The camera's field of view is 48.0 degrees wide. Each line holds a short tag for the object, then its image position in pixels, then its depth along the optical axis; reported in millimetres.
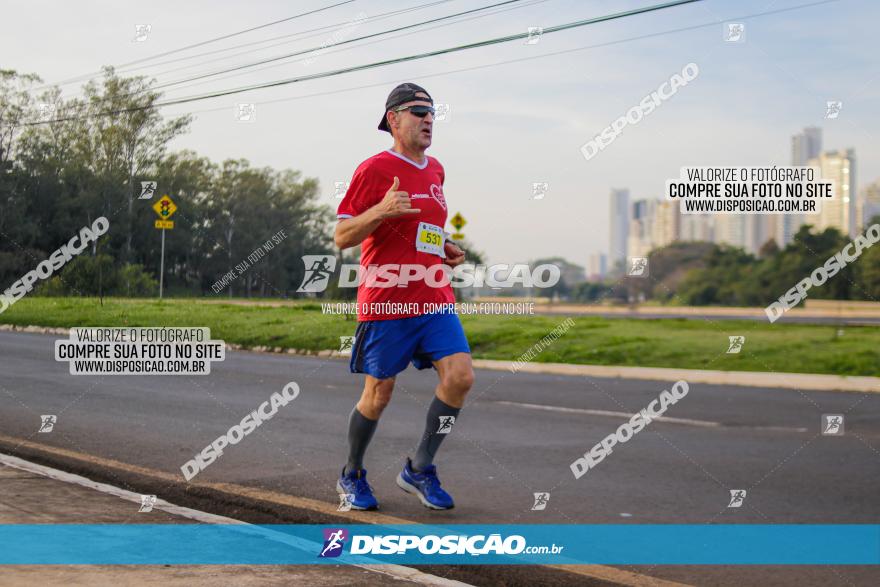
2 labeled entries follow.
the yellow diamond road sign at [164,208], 16453
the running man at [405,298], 5070
